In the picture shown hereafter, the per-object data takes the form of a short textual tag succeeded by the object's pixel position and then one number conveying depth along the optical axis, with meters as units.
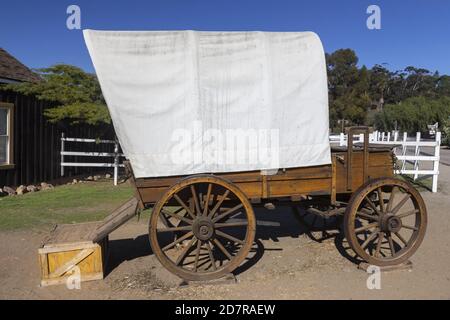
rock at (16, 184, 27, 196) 11.44
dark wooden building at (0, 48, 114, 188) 11.72
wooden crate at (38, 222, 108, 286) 4.68
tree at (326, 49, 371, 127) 51.94
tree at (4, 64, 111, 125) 12.66
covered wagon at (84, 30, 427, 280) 4.53
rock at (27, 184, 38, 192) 11.94
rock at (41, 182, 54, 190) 12.50
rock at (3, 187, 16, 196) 11.23
